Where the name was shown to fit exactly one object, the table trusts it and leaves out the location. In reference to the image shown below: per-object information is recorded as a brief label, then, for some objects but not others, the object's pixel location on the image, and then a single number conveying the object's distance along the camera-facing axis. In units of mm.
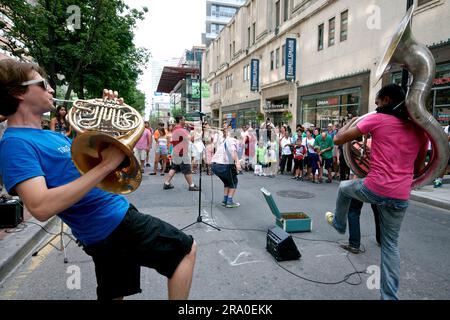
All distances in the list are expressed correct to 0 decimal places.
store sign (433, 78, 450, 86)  10977
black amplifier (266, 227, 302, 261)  3805
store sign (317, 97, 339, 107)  17031
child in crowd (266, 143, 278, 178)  11695
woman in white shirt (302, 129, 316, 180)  10586
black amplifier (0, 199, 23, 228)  4699
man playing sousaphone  2734
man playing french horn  1382
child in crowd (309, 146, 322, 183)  10391
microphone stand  5102
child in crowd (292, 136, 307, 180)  10830
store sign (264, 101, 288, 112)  23694
